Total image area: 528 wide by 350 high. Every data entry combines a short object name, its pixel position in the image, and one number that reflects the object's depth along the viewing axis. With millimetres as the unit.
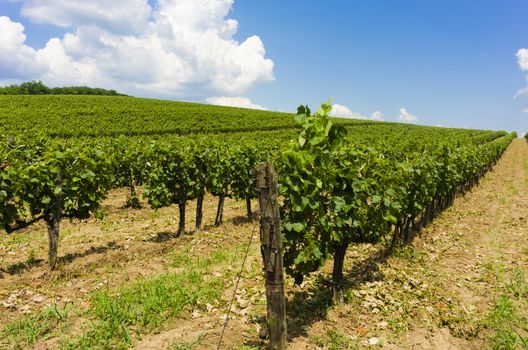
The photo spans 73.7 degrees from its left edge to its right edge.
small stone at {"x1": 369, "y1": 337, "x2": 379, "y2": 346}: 6174
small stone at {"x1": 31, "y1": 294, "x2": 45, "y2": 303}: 7352
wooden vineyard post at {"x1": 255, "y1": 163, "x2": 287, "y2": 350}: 5250
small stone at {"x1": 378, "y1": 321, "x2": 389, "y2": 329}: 6684
